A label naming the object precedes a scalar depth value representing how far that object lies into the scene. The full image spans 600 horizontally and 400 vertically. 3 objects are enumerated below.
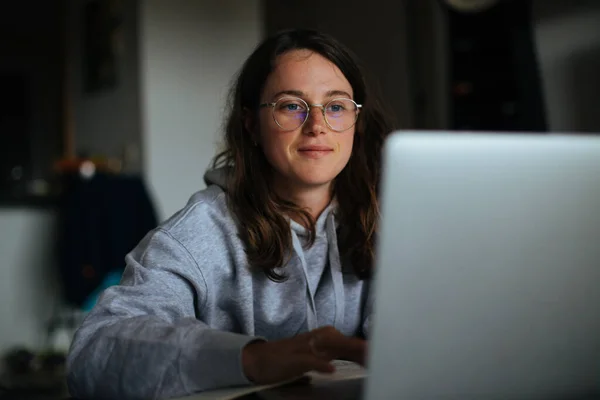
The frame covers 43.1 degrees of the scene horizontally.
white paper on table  0.85
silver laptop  0.60
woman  1.07
